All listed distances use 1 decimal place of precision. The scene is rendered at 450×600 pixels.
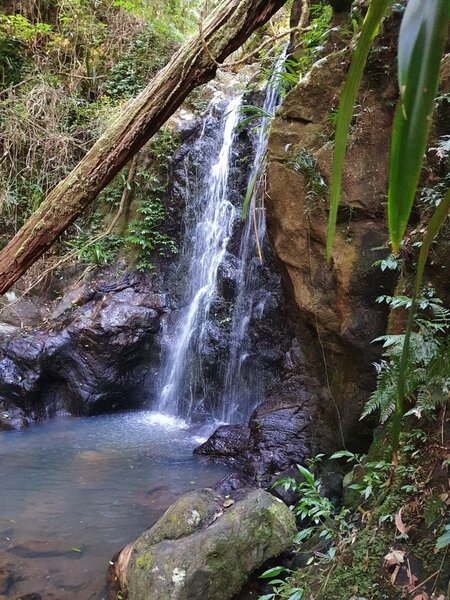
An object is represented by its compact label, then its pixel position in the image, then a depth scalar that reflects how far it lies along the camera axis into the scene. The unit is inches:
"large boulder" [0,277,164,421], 268.2
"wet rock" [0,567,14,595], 120.3
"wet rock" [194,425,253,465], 197.5
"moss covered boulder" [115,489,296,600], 104.3
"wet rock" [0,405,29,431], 245.3
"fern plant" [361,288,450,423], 84.0
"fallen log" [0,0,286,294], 70.4
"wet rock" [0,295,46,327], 296.8
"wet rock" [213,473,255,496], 166.3
